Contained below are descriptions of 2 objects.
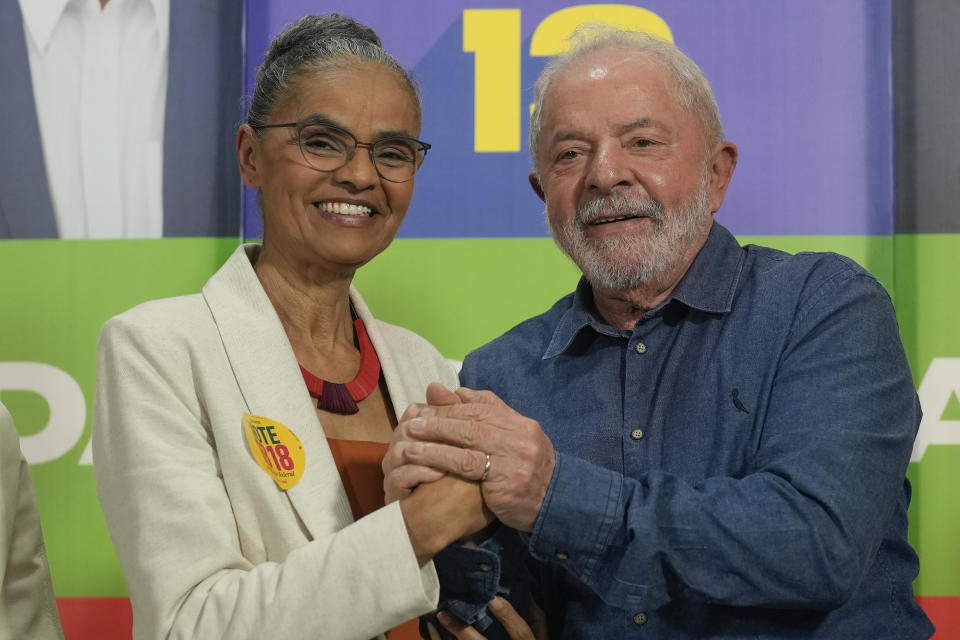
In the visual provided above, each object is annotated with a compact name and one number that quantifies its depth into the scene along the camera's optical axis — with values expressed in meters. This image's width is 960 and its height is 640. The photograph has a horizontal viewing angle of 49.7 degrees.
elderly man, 1.39
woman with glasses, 1.45
